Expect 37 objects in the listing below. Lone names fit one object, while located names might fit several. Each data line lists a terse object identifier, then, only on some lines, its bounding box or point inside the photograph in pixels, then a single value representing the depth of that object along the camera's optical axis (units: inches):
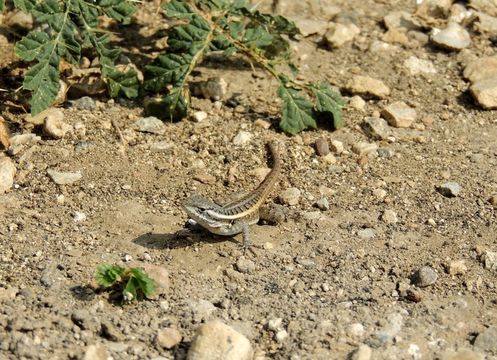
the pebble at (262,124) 297.6
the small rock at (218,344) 204.5
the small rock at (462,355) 209.5
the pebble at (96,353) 204.4
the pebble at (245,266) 239.5
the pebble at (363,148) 288.0
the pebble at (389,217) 258.7
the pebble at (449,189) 268.5
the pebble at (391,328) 216.4
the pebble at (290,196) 267.7
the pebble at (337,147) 288.7
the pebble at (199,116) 296.8
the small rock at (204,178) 272.5
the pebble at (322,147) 286.7
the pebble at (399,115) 300.5
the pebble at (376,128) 295.7
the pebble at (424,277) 233.6
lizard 246.2
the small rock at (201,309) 221.6
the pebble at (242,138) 289.7
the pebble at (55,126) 280.7
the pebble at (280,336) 217.3
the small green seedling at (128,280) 221.5
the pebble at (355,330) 217.5
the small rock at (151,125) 290.5
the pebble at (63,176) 266.5
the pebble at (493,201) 264.7
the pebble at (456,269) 237.6
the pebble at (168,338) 212.6
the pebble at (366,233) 252.2
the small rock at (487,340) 214.2
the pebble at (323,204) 264.7
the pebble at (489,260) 240.5
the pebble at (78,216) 253.4
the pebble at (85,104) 296.4
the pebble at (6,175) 262.7
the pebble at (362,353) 207.2
